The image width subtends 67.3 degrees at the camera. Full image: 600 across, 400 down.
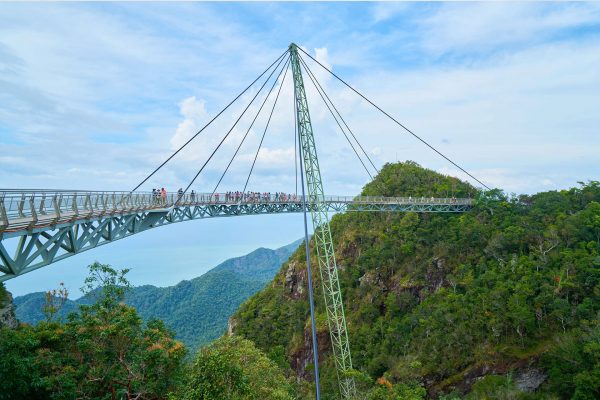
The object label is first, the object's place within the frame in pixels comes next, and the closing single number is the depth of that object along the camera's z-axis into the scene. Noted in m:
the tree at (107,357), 15.63
